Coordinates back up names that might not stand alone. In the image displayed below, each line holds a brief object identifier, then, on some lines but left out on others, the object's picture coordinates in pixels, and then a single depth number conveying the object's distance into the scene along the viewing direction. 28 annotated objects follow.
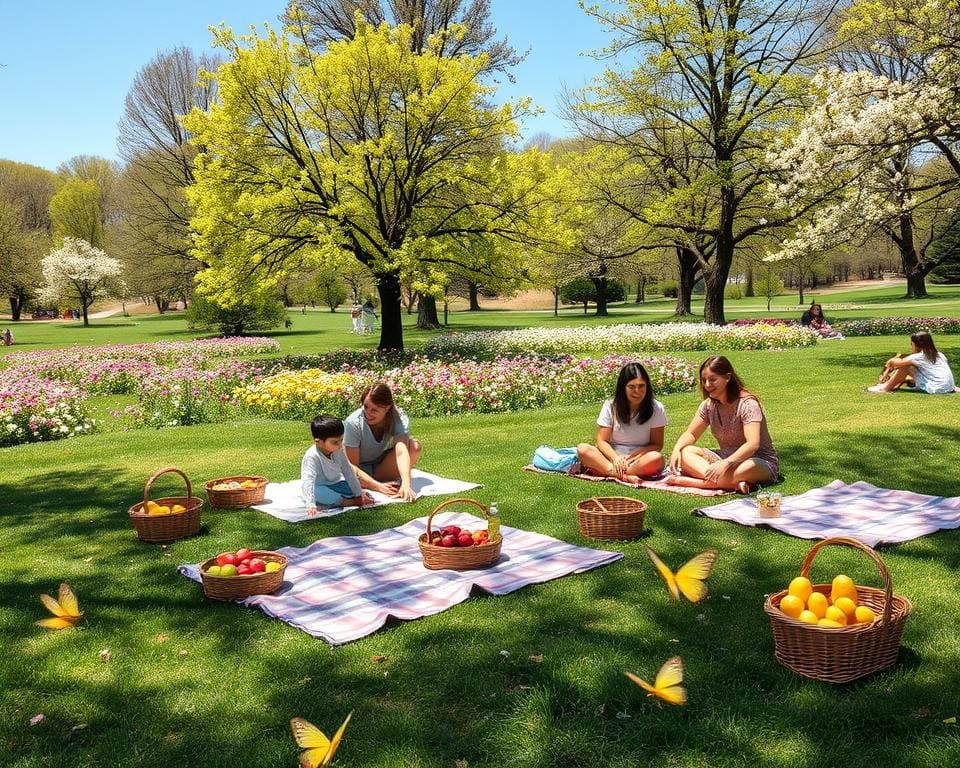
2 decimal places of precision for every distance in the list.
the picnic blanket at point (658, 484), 6.69
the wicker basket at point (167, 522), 5.85
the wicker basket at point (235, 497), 6.88
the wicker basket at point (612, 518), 5.48
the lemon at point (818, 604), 3.62
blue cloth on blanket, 7.61
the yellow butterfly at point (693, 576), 4.07
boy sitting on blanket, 6.50
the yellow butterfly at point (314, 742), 2.82
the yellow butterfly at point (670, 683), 3.20
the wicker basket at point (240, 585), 4.58
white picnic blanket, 6.61
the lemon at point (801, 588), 3.73
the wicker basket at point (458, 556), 4.95
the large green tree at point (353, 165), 16.66
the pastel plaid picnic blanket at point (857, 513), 5.44
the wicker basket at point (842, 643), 3.42
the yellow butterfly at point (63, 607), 4.32
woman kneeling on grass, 7.06
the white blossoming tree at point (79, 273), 47.75
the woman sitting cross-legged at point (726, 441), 6.68
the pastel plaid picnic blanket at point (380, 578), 4.37
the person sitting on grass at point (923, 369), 11.34
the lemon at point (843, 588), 3.71
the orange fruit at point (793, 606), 3.62
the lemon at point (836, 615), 3.54
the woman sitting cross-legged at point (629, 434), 7.12
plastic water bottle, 4.96
